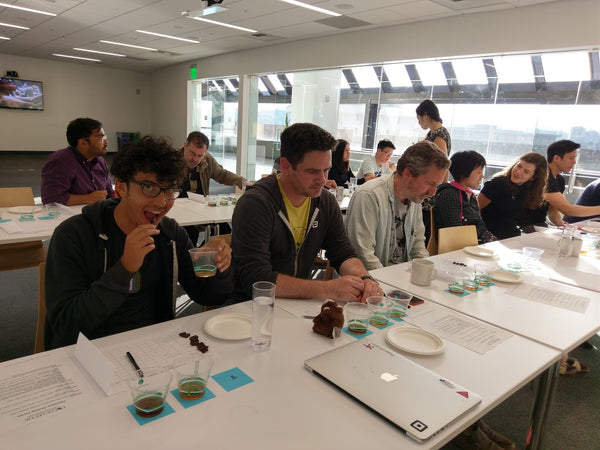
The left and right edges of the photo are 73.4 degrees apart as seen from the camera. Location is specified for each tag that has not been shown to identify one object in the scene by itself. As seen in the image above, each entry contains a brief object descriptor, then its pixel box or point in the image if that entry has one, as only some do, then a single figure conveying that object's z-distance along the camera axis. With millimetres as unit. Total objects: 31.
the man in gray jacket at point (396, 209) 2293
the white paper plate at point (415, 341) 1330
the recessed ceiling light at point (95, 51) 11039
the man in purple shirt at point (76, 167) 3369
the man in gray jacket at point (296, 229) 1703
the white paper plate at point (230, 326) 1348
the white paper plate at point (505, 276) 2148
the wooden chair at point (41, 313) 1698
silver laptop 979
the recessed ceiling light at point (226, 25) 6938
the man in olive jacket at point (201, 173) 4164
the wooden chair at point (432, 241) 3195
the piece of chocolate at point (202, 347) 1240
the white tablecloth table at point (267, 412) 883
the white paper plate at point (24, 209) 3022
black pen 1098
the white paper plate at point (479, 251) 2629
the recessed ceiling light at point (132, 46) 9711
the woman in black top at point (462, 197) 3109
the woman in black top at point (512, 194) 3594
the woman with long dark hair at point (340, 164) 5523
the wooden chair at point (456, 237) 2789
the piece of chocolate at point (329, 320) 1376
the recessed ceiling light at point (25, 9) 6923
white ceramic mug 1977
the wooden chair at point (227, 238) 2273
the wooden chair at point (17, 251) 2908
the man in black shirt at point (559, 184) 4086
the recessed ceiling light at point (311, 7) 5602
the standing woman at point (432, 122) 4785
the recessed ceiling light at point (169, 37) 8266
